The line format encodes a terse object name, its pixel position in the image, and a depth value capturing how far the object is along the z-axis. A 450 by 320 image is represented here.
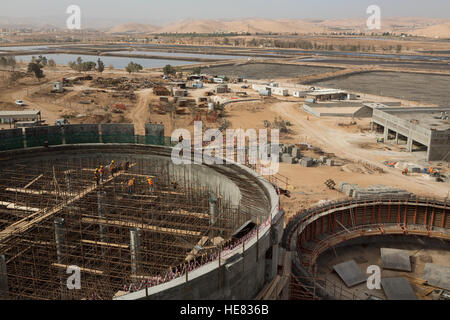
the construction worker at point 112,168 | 26.55
